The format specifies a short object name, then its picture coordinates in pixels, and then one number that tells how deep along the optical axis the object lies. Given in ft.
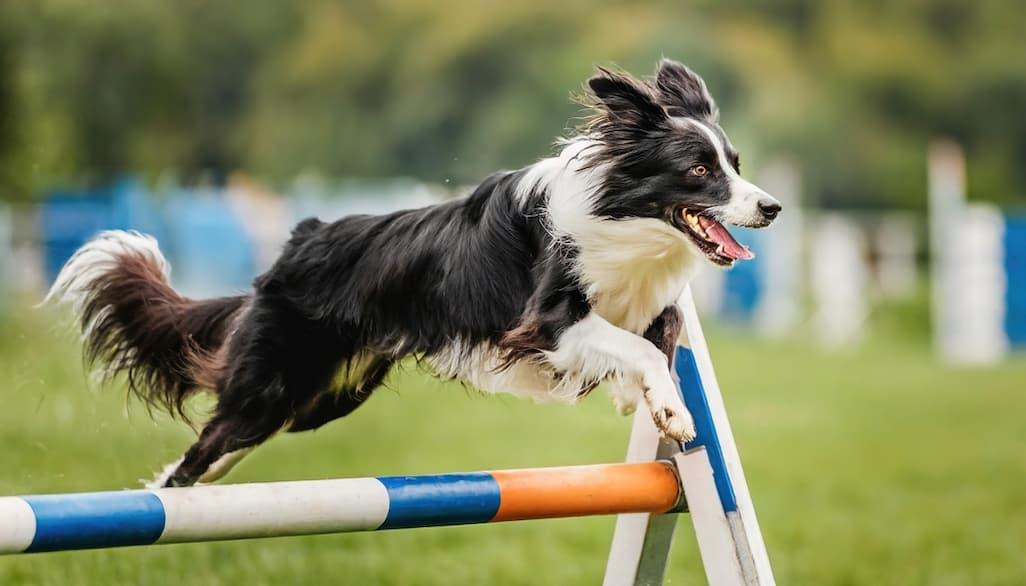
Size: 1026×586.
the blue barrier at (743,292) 80.02
